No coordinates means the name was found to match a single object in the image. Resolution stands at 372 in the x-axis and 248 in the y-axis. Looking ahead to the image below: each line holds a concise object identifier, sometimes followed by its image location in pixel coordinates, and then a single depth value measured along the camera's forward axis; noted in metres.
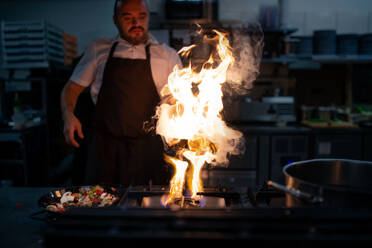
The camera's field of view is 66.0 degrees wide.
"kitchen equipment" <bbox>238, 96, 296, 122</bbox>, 4.35
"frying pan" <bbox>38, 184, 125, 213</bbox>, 1.31
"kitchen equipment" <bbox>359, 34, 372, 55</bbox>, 4.21
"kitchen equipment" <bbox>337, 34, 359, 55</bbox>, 4.29
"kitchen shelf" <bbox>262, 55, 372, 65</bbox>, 4.29
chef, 2.14
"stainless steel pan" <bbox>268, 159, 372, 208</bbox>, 0.87
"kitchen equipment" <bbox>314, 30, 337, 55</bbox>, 4.27
